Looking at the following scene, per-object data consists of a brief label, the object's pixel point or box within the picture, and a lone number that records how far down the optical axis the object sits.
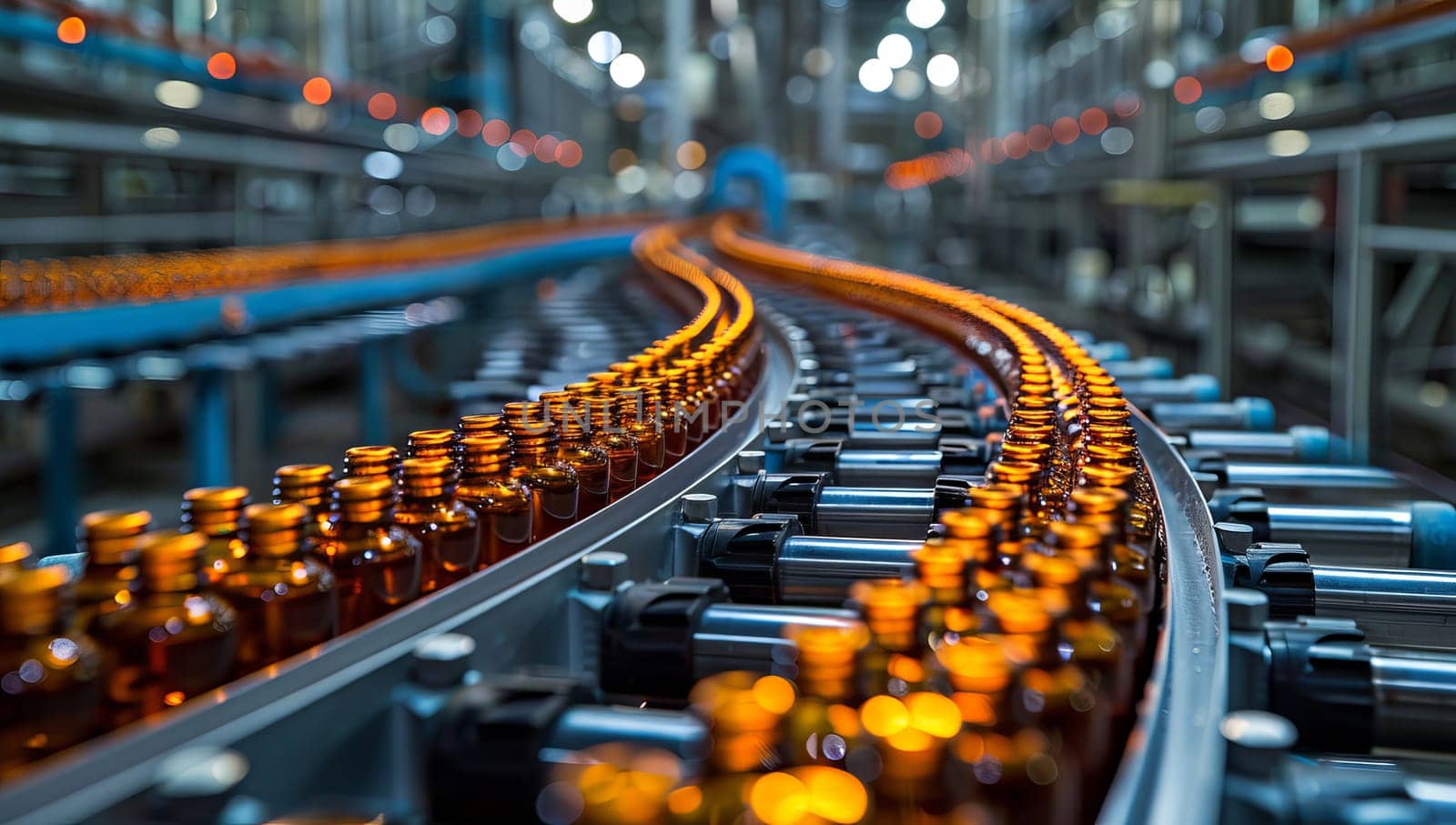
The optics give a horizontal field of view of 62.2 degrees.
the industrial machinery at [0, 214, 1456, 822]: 0.60
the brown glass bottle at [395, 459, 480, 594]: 1.03
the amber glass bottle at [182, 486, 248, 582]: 0.86
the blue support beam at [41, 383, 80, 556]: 3.98
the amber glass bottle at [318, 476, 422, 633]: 0.95
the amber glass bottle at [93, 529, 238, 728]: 0.76
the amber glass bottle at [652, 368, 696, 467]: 1.54
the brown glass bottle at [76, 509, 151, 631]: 0.78
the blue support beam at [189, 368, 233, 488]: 4.29
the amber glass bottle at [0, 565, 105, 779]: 0.69
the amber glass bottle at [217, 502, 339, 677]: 0.84
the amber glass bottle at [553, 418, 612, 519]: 1.27
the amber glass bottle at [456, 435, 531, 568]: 1.11
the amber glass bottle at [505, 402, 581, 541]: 1.20
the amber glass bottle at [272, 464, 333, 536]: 0.99
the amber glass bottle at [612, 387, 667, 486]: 1.43
